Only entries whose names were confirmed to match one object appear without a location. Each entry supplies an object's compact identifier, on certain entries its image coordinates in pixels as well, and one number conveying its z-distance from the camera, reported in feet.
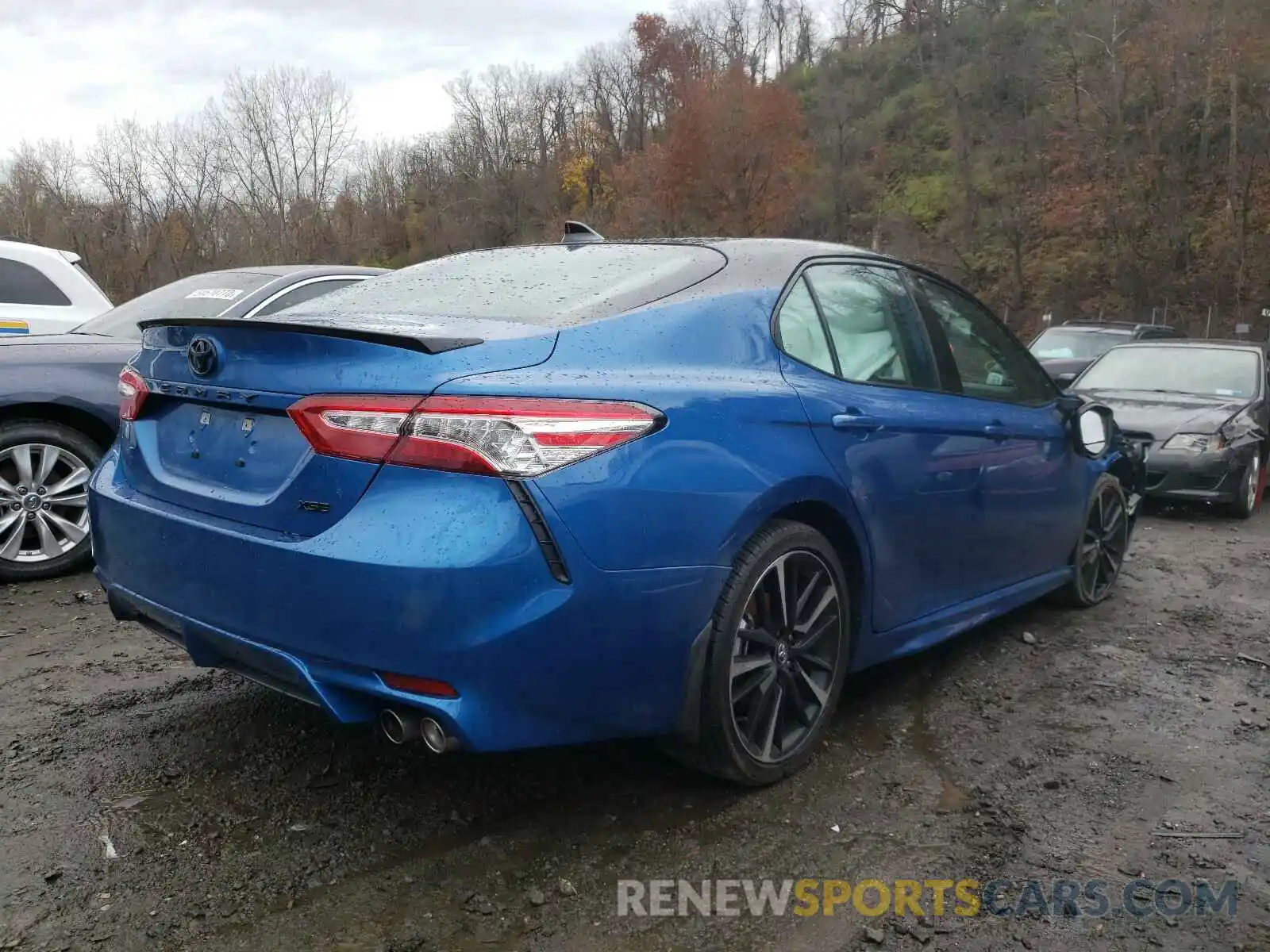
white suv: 22.98
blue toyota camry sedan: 7.41
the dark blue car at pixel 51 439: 16.40
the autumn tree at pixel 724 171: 131.03
